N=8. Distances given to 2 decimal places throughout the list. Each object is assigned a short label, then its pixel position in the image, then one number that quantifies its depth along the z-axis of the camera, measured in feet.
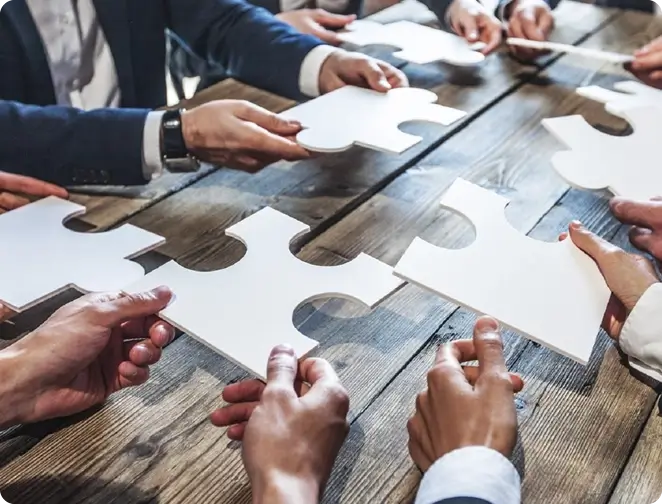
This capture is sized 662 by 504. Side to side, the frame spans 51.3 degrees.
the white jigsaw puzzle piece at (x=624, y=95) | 4.24
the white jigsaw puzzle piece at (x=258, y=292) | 2.44
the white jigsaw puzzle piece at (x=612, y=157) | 3.43
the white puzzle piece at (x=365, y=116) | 3.57
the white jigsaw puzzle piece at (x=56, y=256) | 2.77
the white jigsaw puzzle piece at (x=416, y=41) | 4.87
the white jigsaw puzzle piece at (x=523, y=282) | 2.53
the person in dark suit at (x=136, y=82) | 3.54
